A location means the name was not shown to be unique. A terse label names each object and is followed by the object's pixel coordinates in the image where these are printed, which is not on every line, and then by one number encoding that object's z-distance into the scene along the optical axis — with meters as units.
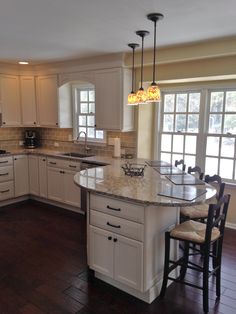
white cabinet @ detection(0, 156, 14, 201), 4.67
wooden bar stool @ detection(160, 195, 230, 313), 2.20
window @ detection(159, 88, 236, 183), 3.89
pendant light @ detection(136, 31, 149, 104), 2.70
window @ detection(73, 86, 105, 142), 4.89
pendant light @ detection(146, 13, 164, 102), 2.53
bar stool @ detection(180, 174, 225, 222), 2.79
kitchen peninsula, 2.23
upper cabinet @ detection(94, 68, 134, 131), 4.07
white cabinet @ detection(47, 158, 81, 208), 4.43
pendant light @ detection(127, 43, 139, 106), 2.83
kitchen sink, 4.82
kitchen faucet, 4.91
